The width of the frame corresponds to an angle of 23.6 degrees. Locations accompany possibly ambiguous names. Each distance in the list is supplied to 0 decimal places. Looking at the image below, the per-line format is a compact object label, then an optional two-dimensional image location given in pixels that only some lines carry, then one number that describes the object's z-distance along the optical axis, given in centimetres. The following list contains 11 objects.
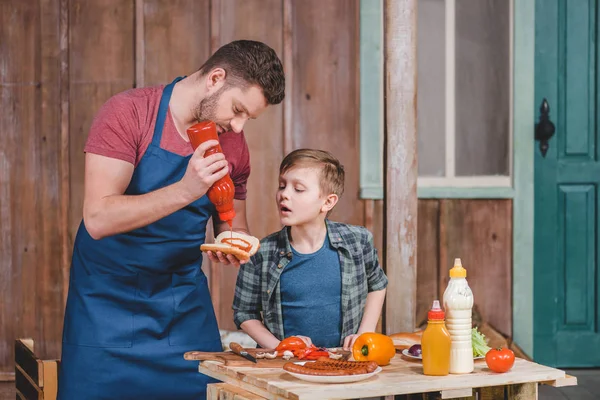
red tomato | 421
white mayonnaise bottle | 418
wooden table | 377
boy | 536
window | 926
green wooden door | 926
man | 461
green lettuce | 457
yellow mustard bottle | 408
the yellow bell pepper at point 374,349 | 431
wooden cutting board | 422
